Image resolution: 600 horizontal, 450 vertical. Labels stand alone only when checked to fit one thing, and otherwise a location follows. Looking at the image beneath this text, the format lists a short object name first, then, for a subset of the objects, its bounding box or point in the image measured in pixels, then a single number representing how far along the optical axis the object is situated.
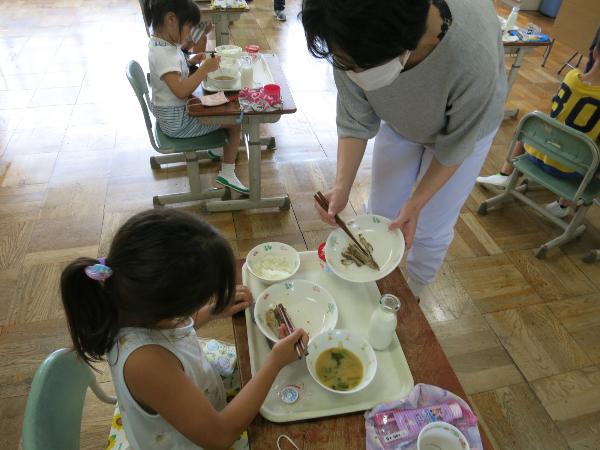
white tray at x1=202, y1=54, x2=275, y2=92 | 2.10
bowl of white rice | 1.17
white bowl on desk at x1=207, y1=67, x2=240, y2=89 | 2.09
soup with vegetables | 0.92
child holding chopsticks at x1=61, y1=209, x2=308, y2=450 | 0.77
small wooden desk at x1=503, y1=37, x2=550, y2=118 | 3.02
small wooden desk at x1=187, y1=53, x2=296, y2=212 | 1.93
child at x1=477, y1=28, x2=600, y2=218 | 2.05
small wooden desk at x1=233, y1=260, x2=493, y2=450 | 0.82
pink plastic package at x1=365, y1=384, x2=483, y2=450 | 0.80
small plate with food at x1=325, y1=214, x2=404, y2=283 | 1.15
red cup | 2.00
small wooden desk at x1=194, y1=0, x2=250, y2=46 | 2.79
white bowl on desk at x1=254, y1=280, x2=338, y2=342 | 1.05
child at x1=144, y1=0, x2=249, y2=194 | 1.98
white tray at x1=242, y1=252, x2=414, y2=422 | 0.87
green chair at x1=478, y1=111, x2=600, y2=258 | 1.94
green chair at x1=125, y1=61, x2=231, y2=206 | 2.07
